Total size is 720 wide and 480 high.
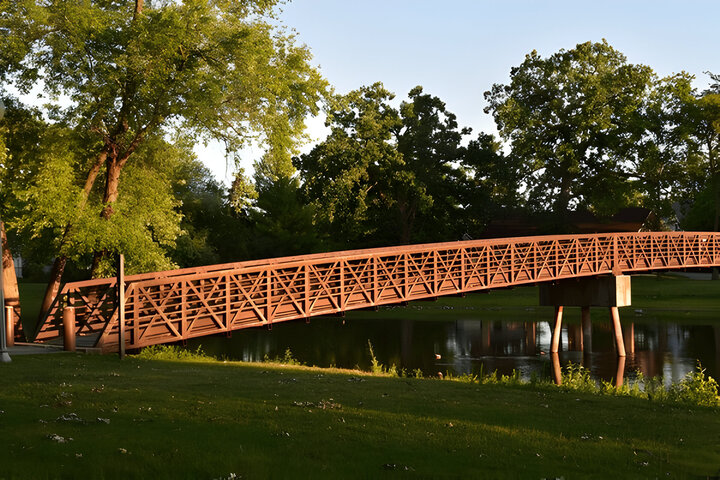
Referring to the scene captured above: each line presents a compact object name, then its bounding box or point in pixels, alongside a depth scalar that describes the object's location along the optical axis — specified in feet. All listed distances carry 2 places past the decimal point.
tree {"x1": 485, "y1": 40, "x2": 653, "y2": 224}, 202.28
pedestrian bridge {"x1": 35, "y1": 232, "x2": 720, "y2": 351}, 70.18
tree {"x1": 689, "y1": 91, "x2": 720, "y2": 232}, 206.59
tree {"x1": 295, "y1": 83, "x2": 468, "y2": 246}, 200.75
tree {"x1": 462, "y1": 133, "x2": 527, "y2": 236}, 212.23
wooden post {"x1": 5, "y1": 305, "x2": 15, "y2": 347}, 71.00
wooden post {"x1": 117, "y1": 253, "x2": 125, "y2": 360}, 62.59
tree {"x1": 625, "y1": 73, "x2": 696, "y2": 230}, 208.95
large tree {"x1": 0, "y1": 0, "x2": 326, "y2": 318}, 81.51
